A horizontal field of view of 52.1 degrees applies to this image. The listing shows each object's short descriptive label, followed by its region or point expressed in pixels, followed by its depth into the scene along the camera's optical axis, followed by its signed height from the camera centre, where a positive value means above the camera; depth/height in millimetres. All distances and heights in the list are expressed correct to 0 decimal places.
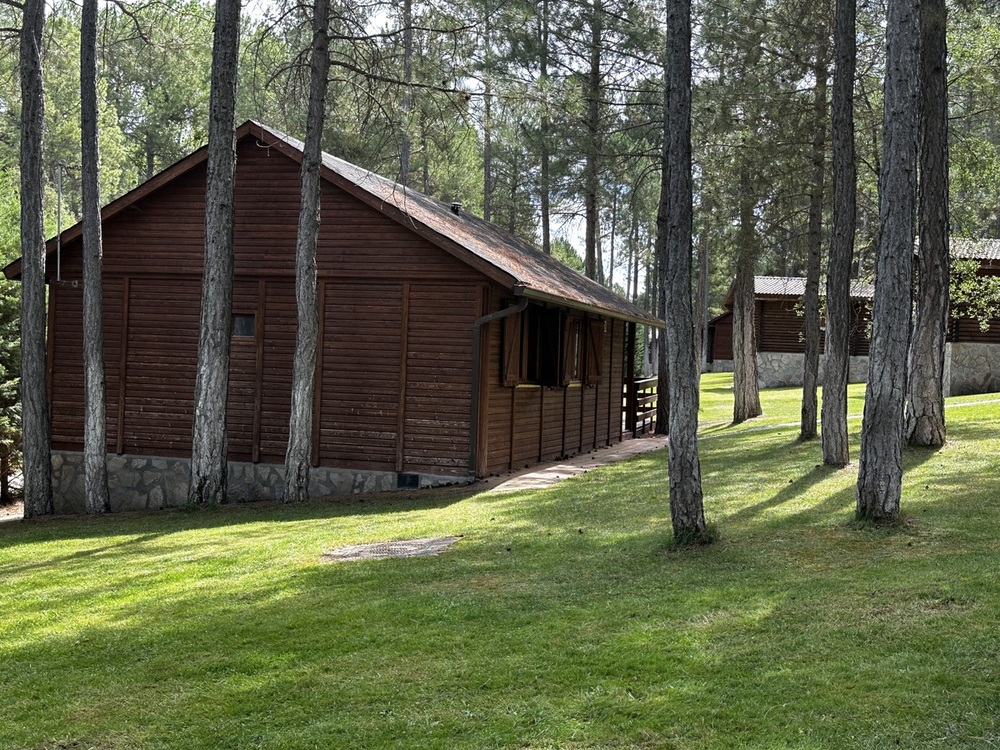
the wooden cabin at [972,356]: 28531 +327
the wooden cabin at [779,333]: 37812 +1236
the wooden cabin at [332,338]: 14781 +337
